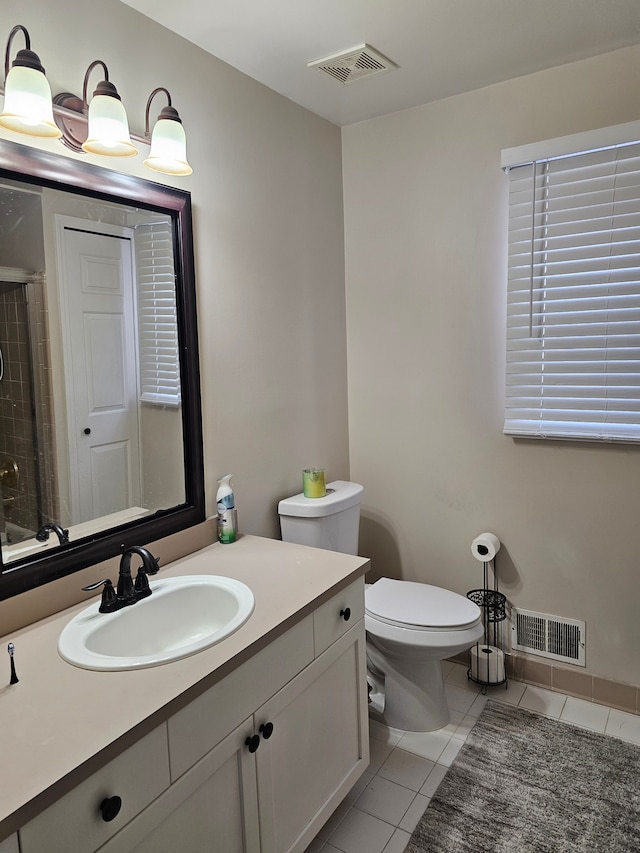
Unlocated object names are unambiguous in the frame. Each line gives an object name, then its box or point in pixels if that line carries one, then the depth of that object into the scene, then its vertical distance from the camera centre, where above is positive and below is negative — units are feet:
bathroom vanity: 3.21 -2.31
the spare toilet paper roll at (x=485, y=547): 7.86 -2.43
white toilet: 6.74 -2.96
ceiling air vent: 6.46 +3.35
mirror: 4.72 +0.01
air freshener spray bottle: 6.47 -1.61
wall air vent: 7.71 -3.61
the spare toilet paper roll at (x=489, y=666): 7.91 -4.01
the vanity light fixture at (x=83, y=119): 4.24 +1.97
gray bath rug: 5.58 -4.42
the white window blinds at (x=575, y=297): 6.91 +0.77
